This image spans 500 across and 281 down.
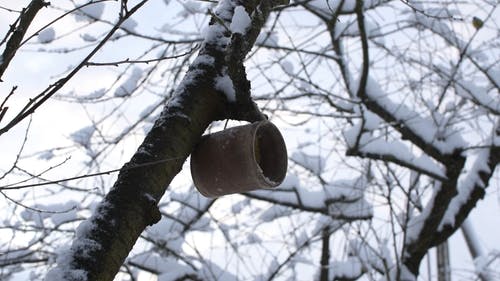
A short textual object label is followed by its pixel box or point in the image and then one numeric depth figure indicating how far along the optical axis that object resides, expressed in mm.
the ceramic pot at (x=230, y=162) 2818
